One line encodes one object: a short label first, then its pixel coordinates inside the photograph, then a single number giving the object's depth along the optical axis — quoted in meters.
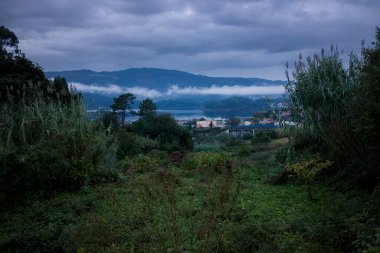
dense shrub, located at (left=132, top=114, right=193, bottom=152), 18.41
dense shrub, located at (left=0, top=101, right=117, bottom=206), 7.15
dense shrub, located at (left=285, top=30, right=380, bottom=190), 6.46
